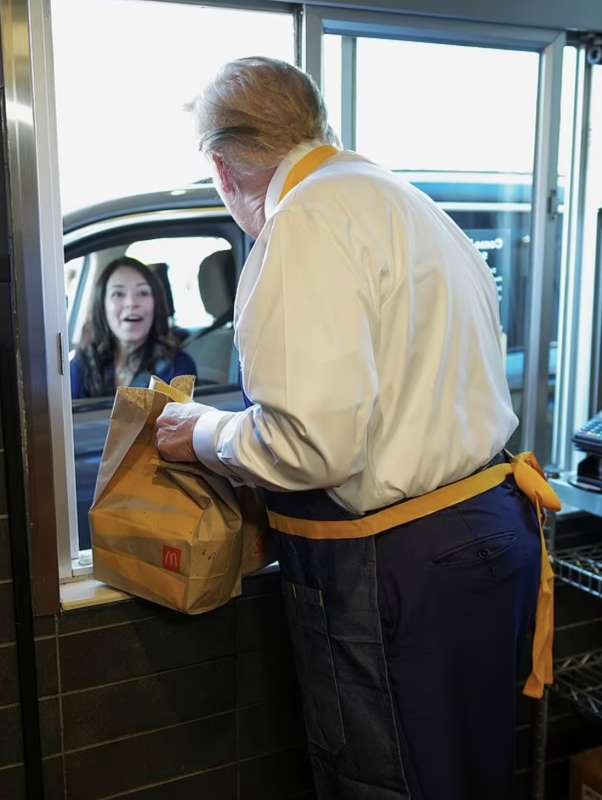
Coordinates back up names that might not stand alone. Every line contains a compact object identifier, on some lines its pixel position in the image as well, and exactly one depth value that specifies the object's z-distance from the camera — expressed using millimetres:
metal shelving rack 1673
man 1050
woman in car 2332
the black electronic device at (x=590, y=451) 1653
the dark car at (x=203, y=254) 1903
